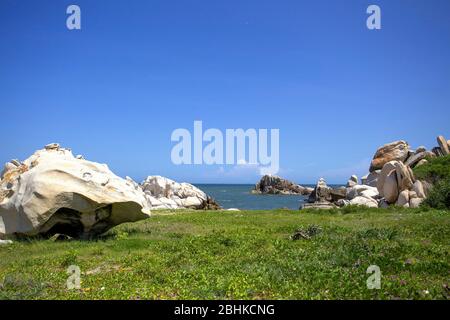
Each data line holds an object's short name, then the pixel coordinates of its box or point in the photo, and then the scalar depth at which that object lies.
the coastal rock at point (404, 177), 51.75
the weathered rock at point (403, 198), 49.44
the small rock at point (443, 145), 68.69
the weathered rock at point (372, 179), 80.06
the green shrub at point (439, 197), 38.97
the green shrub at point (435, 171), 51.56
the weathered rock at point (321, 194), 90.56
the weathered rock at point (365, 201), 59.00
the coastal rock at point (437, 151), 69.28
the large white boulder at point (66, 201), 22.62
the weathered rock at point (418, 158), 68.62
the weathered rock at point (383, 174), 56.20
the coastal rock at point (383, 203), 54.82
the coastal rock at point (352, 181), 93.18
